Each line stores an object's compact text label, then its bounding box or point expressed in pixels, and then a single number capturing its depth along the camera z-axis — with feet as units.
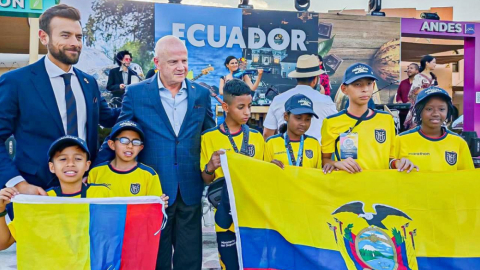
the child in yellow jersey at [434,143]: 10.43
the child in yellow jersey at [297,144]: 11.00
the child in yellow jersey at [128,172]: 10.11
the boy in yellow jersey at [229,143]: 10.36
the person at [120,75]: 28.96
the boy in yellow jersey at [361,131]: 10.12
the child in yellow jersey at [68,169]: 8.97
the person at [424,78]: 29.73
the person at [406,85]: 31.81
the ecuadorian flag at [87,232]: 8.53
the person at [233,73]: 32.63
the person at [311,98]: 14.51
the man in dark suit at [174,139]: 10.43
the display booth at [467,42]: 38.32
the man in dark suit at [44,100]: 9.21
